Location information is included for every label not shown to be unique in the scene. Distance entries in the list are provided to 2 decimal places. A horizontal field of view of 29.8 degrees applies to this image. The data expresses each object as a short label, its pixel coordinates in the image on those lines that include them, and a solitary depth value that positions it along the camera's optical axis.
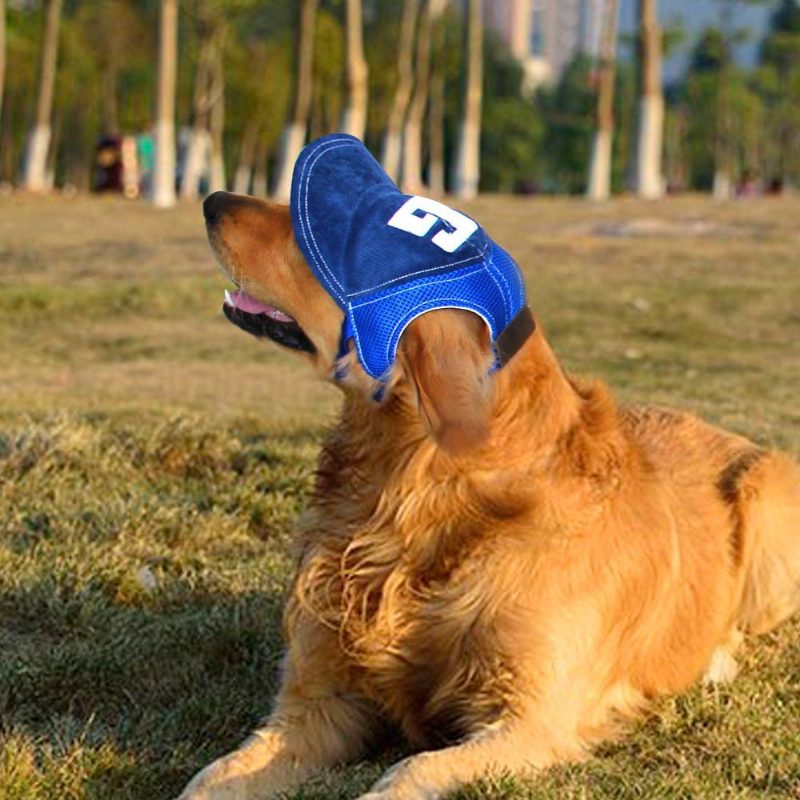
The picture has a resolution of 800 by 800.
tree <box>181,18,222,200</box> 40.34
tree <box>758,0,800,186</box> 82.25
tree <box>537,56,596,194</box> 86.38
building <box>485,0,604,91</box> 178.23
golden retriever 3.58
